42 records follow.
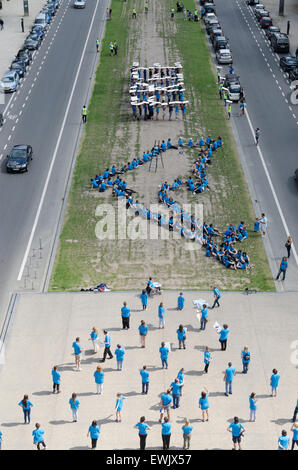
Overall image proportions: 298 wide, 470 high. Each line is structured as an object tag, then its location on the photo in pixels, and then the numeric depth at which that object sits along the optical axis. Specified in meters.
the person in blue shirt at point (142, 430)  29.84
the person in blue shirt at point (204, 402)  31.66
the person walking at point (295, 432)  29.81
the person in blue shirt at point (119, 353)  34.94
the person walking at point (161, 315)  38.46
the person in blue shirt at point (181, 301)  40.41
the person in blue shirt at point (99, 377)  33.28
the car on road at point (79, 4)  103.56
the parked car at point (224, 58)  81.69
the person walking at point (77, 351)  35.44
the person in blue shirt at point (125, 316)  38.31
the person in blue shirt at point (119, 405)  31.83
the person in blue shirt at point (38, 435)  29.92
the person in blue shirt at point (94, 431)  30.05
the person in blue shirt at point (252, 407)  31.77
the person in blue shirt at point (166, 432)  29.94
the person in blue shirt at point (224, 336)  36.78
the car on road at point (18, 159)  56.91
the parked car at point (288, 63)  79.19
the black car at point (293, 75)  77.05
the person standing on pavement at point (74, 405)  31.64
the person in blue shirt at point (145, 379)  33.38
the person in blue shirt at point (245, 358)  35.06
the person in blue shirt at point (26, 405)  31.63
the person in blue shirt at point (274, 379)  33.16
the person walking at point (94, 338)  36.58
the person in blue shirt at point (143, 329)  36.69
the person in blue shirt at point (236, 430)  29.98
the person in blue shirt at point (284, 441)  29.11
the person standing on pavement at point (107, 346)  36.09
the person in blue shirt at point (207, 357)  34.94
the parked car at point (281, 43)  85.44
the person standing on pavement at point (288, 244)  45.69
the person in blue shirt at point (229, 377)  33.50
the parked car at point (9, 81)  74.25
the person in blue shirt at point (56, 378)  33.44
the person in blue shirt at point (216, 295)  40.59
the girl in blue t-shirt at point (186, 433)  30.17
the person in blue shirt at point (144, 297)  40.41
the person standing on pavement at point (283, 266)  43.41
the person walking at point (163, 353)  34.97
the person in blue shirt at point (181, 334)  36.62
